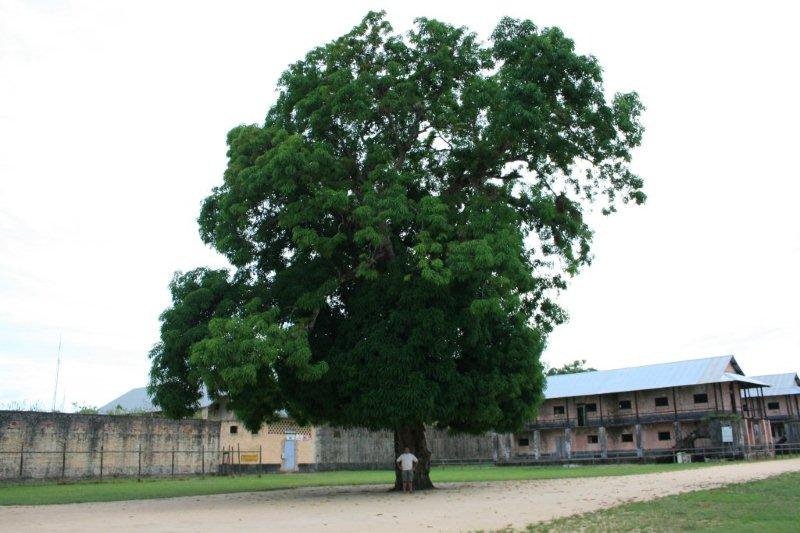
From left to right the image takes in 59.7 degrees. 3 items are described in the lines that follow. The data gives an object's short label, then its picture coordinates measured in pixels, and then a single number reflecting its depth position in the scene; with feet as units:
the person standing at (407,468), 62.64
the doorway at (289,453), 135.13
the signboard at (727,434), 127.65
